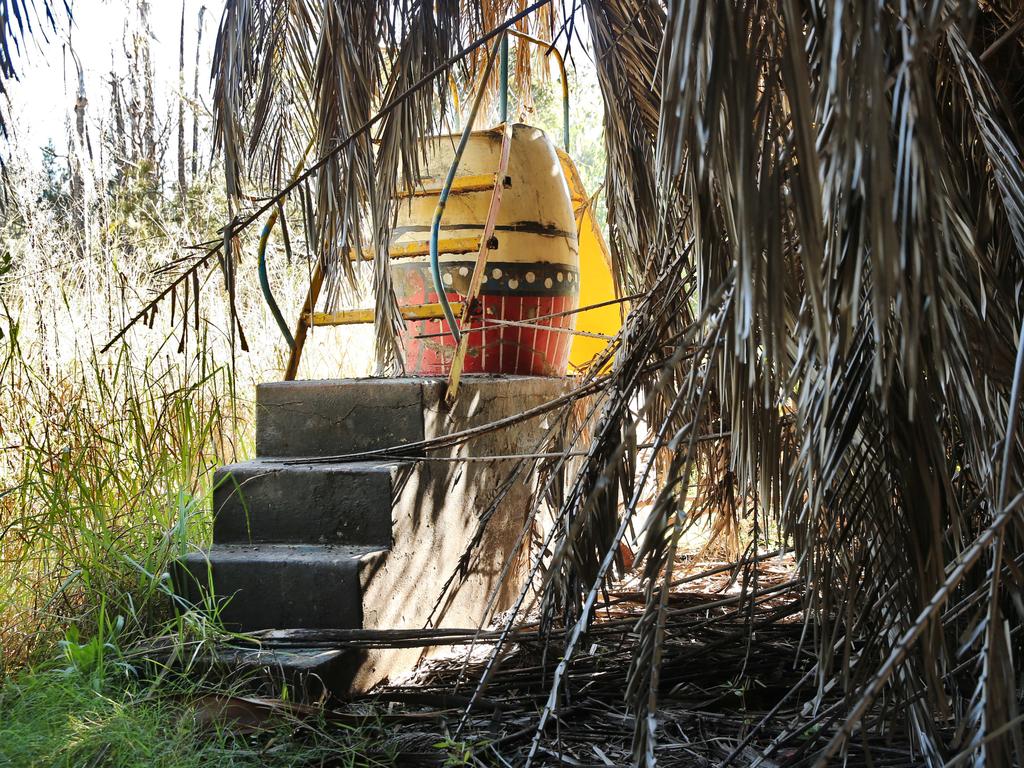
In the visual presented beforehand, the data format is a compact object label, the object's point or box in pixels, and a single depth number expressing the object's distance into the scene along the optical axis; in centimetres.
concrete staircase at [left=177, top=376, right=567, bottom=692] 194
